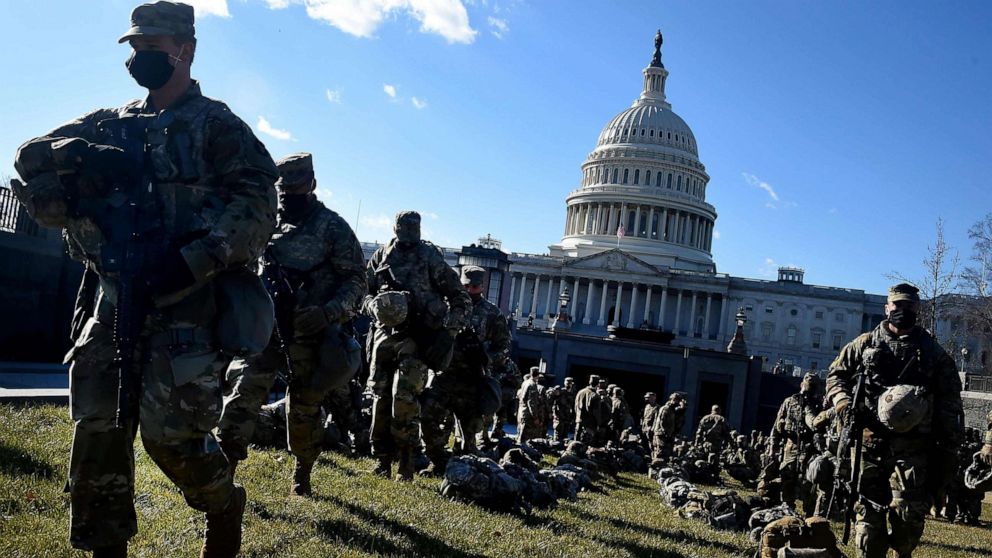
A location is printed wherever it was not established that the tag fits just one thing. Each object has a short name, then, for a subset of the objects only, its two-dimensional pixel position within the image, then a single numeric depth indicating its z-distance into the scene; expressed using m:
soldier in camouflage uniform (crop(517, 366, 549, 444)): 17.70
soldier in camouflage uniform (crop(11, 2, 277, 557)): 3.57
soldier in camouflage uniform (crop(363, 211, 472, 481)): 8.05
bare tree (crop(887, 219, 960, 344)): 39.56
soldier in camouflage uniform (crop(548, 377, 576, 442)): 21.12
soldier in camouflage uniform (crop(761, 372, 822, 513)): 12.79
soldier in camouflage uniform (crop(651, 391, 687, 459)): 18.84
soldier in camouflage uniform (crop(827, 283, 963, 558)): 6.80
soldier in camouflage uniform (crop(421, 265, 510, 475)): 9.34
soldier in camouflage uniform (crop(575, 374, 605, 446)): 19.53
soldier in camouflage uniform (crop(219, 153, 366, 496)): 6.04
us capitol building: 102.06
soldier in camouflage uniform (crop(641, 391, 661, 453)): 20.30
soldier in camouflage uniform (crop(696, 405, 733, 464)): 19.73
